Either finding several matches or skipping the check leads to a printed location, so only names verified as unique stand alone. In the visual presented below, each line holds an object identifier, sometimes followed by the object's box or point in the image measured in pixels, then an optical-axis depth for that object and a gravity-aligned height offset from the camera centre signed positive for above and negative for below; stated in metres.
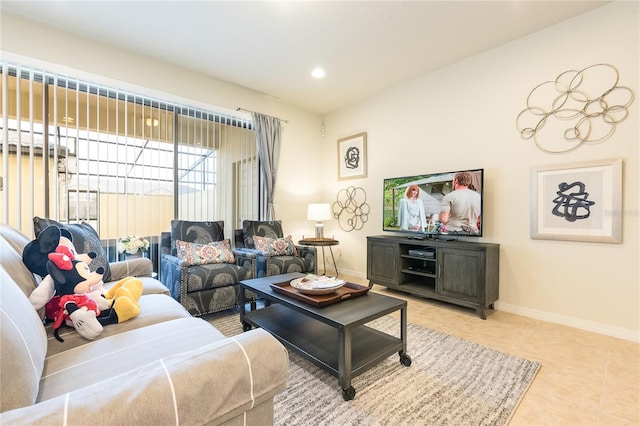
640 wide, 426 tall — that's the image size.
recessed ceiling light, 3.50 +1.73
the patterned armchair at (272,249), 3.22 -0.48
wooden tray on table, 1.82 -0.58
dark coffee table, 1.57 -0.87
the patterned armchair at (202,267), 2.59 -0.56
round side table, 4.06 -0.46
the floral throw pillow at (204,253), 2.85 -0.44
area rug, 1.44 -1.05
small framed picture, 4.39 +0.86
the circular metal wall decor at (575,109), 2.39 +0.91
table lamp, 4.32 -0.03
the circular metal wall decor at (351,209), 4.41 +0.02
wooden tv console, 2.77 -0.65
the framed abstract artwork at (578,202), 2.37 +0.08
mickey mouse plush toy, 1.30 -0.38
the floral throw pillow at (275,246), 3.47 -0.44
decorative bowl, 1.93 -0.53
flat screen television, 3.03 +0.07
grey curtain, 4.14 +0.86
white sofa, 0.60 -0.43
